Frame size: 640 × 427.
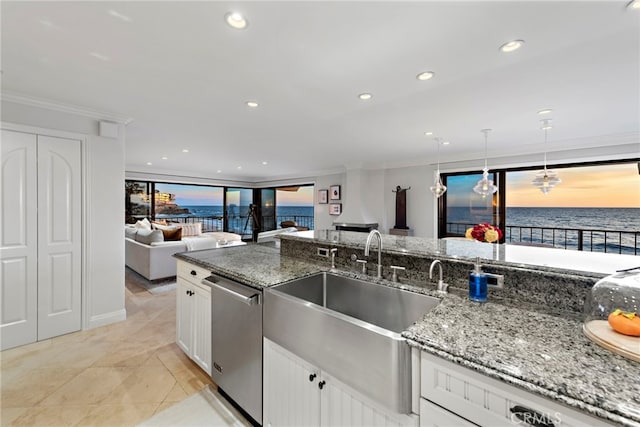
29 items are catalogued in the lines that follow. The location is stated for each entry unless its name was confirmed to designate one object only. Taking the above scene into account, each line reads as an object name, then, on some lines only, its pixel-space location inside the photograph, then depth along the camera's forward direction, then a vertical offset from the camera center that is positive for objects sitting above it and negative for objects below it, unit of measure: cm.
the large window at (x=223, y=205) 725 +25
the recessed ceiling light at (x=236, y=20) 143 +106
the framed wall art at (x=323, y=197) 766 +47
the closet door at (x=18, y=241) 240 -26
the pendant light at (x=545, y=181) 321 +39
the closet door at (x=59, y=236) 258 -23
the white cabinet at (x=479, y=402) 69 -54
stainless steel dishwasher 153 -80
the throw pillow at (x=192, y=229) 731 -46
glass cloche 84 -36
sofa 435 -64
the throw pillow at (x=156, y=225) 621 -29
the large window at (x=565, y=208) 443 +9
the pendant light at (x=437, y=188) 411 +39
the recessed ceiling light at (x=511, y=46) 166 +106
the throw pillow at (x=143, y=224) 607 -26
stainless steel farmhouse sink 95 -54
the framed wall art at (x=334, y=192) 734 +58
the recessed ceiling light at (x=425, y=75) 204 +107
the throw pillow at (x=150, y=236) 457 -40
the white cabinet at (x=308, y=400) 104 -83
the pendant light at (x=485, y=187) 362 +36
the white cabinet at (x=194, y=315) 193 -79
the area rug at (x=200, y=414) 164 -128
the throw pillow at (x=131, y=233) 506 -38
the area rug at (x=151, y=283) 411 -116
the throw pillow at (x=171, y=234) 501 -39
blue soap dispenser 128 -35
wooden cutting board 80 -41
